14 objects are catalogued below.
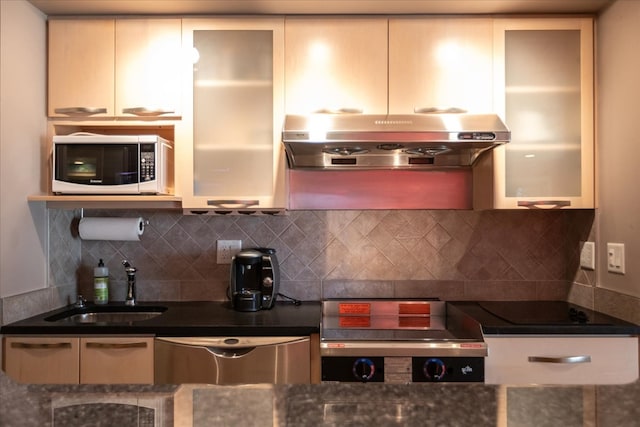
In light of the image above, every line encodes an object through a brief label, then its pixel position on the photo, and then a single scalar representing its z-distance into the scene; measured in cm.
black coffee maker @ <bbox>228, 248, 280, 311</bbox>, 229
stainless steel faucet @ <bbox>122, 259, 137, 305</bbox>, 247
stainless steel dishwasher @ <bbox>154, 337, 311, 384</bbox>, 198
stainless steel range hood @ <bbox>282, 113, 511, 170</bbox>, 202
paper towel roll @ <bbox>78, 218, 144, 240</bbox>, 244
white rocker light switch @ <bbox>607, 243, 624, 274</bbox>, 207
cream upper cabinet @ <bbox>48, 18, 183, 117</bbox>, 227
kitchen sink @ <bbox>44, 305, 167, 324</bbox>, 242
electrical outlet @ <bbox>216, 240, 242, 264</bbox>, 258
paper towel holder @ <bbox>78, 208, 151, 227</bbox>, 258
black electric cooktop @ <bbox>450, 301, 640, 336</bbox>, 195
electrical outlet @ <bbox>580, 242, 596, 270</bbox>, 230
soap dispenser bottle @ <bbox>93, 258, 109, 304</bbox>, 246
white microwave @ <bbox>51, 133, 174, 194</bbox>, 218
